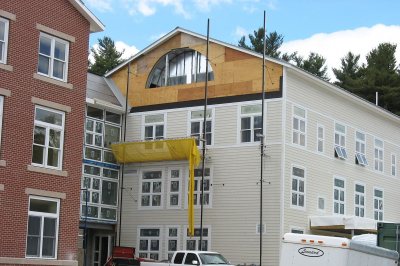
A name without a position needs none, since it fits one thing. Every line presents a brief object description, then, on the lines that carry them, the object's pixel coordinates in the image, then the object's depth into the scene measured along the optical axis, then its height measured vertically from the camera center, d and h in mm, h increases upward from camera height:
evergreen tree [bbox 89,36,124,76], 69312 +17074
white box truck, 17219 -342
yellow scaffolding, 35219 +3959
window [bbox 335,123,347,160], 38781 +5081
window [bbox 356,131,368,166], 40659 +4913
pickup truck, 27891 -979
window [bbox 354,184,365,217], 40062 +2048
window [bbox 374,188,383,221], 41938 +1966
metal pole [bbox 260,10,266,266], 33469 +3862
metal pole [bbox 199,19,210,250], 33616 +4032
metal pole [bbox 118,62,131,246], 37906 +3128
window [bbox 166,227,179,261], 36969 -398
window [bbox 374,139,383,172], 42844 +4839
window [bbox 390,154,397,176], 44625 +4427
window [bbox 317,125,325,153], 37562 +5018
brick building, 24328 +3432
